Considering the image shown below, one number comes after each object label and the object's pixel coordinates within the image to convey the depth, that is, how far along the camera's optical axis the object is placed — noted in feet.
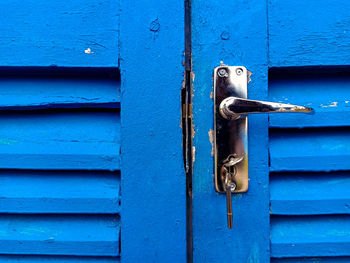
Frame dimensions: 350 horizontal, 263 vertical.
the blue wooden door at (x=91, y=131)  1.64
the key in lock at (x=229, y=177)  1.53
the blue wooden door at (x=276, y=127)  1.64
